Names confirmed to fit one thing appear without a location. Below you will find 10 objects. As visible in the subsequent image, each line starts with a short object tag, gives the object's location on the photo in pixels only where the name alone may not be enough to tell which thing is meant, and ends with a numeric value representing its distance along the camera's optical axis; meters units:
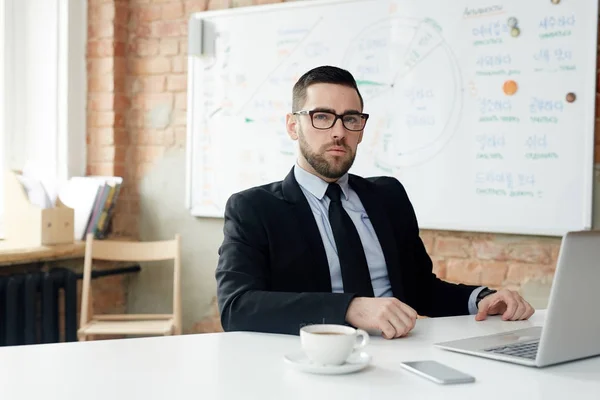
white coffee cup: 1.22
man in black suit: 1.84
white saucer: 1.21
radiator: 3.44
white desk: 1.11
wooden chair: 3.55
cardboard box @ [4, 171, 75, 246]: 3.58
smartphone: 1.18
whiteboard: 2.95
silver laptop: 1.21
